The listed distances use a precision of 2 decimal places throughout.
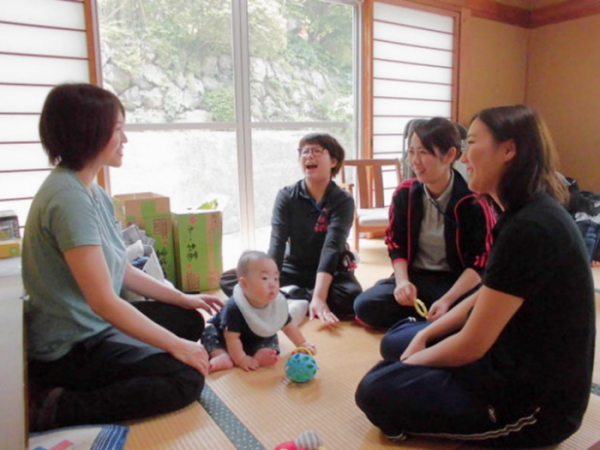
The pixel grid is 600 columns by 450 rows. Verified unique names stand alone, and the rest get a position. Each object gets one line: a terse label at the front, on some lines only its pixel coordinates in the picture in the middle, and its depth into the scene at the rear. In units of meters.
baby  1.83
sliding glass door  3.14
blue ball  1.71
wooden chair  3.73
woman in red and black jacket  1.92
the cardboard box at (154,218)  2.71
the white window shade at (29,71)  2.64
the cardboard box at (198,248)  2.79
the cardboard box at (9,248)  2.31
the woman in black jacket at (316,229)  2.39
